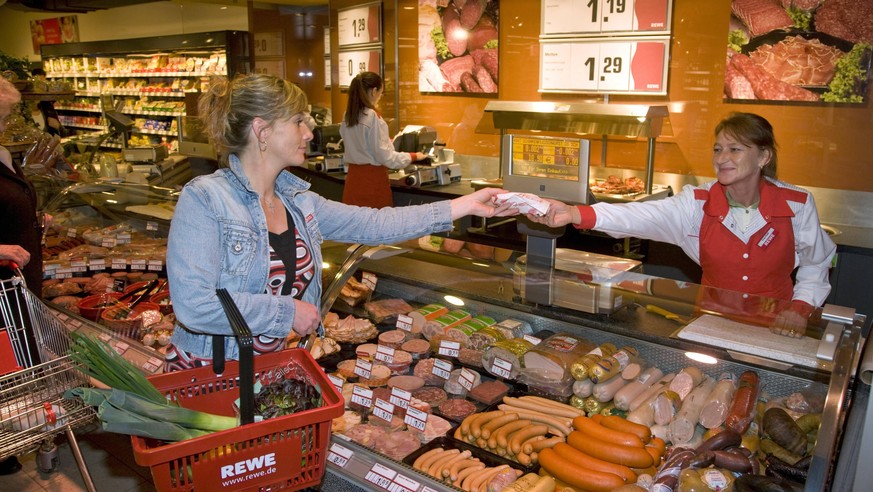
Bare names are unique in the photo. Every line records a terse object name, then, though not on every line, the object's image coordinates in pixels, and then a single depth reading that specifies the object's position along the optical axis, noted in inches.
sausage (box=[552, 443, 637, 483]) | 78.3
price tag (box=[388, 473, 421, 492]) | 79.0
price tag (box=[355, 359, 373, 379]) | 110.9
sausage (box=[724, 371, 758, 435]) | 84.7
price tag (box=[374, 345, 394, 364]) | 115.0
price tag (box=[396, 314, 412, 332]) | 120.6
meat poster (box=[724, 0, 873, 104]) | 207.2
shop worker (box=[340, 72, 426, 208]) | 257.1
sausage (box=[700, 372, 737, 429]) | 86.6
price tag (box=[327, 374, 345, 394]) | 105.2
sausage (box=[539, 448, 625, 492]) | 77.2
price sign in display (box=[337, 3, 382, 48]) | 344.2
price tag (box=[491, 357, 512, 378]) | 104.8
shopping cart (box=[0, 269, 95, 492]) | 96.2
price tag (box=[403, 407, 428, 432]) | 95.5
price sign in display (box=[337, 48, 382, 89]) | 350.3
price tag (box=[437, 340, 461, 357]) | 111.3
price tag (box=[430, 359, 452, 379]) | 109.2
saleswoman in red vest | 114.3
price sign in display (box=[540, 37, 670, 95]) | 250.4
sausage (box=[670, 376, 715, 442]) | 86.7
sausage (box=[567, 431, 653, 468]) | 79.9
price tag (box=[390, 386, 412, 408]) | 99.6
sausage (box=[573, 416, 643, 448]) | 82.1
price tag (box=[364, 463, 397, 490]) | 81.0
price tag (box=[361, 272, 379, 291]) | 132.0
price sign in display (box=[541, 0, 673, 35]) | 245.4
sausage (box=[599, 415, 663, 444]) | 84.9
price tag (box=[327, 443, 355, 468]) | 86.1
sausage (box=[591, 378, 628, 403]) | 96.3
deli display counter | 78.5
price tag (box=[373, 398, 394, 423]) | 99.0
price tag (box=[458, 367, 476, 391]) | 105.7
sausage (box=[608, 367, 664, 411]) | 93.7
